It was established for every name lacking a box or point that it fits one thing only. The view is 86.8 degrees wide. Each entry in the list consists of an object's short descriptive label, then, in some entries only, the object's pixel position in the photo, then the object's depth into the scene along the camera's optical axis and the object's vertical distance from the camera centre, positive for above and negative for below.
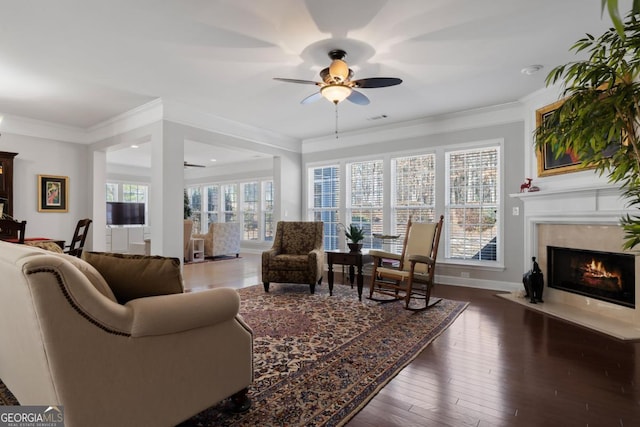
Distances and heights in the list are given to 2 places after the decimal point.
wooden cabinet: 5.38 +0.57
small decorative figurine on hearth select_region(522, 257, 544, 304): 4.18 -0.88
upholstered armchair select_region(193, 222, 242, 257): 8.38 -0.65
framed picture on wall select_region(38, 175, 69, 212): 5.89 +0.37
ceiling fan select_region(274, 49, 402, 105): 3.19 +1.26
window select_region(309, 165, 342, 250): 6.77 +0.27
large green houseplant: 1.58 +0.49
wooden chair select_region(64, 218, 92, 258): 4.51 -0.34
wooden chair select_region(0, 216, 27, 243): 4.42 -0.21
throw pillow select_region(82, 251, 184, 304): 1.57 -0.28
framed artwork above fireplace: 3.96 +0.64
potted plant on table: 4.76 -0.35
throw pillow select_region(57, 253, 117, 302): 1.41 -0.26
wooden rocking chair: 3.88 -0.64
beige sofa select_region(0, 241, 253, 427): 1.22 -0.56
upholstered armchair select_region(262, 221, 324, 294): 4.64 -0.61
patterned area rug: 1.86 -1.09
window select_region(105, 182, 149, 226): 9.96 +0.65
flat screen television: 9.37 +0.02
